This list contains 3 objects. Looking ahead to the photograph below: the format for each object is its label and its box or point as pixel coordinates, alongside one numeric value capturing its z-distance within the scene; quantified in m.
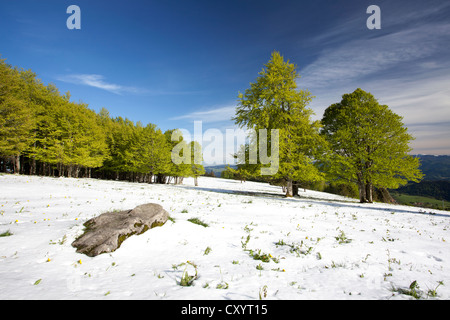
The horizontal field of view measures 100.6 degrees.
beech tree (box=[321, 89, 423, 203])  17.72
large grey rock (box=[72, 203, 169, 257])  4.97
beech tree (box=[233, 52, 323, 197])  17.73
